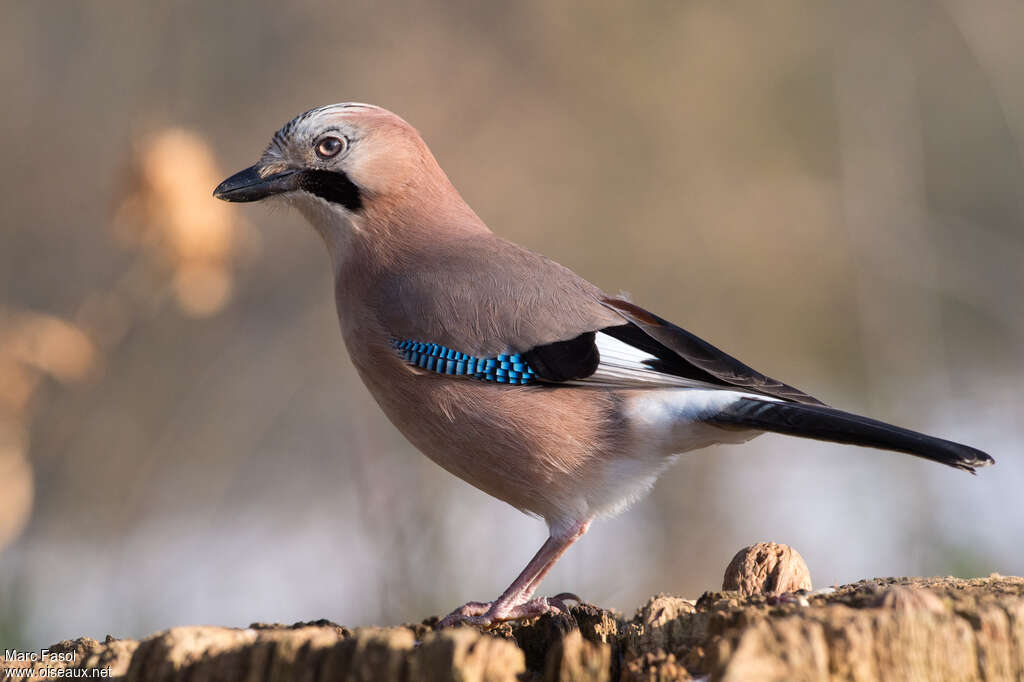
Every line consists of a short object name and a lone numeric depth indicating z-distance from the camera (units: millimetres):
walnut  6668
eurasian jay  7898
